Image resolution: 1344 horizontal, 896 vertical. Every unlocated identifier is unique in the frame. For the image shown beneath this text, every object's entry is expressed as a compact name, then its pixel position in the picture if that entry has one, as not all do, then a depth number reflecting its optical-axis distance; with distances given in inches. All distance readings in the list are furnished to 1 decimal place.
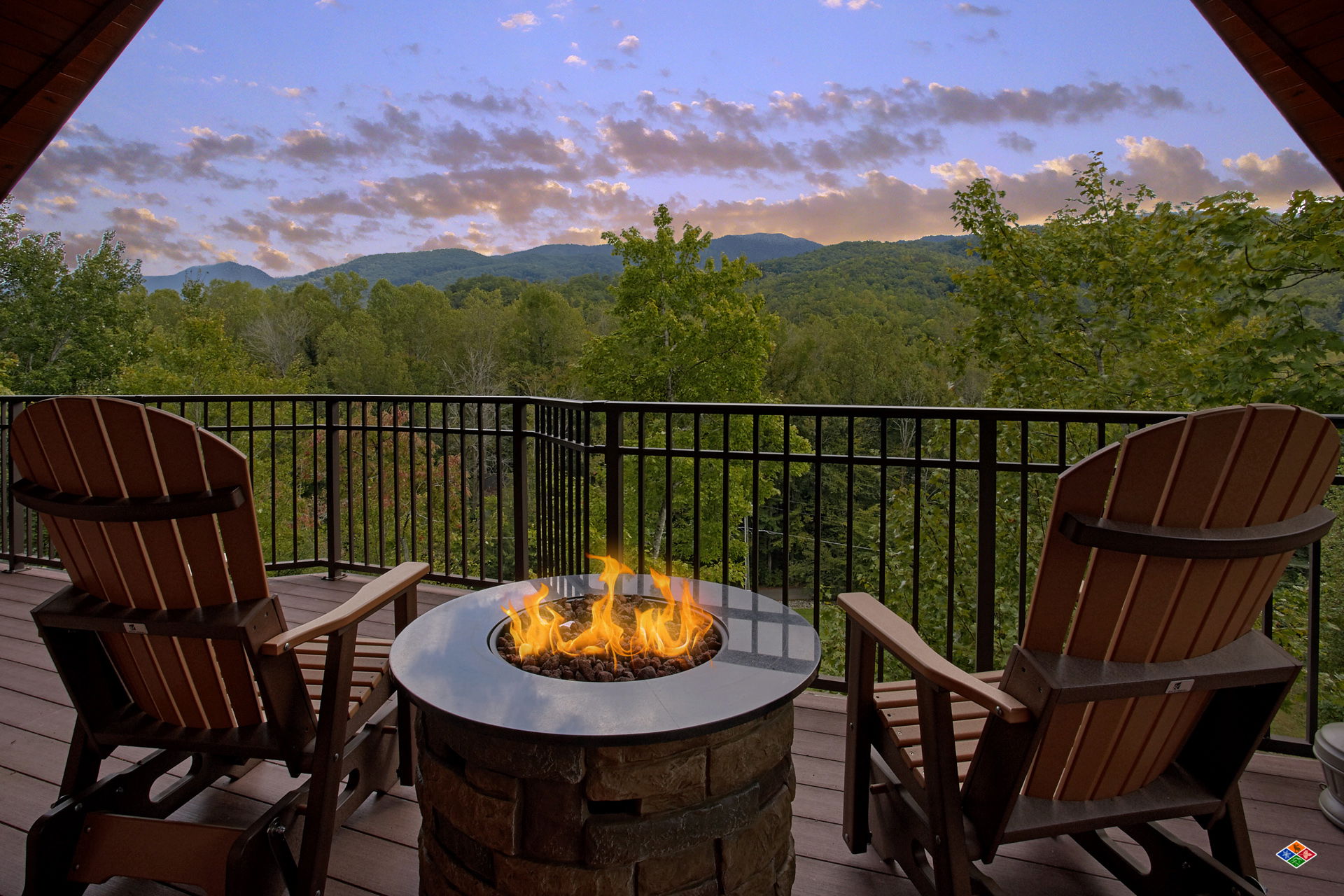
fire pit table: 46.0
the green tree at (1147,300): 257.4
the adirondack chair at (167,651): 54.5
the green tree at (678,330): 724.7
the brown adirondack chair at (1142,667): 45.4
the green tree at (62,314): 724.7
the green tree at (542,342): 995.9
